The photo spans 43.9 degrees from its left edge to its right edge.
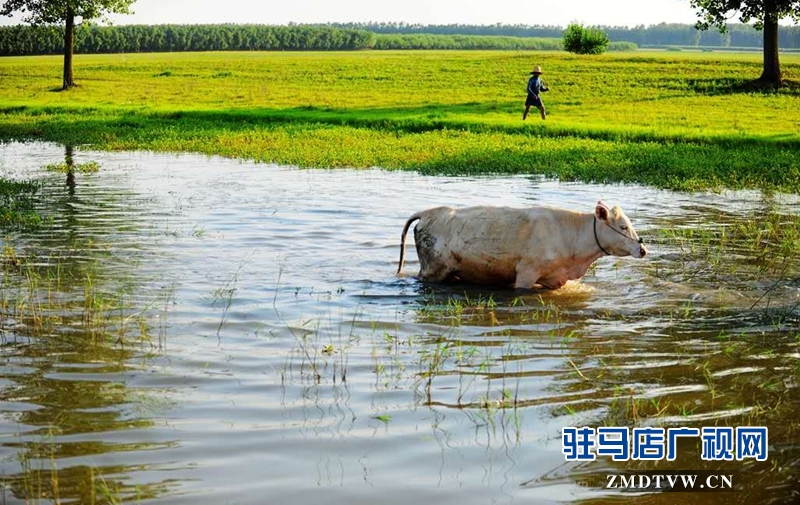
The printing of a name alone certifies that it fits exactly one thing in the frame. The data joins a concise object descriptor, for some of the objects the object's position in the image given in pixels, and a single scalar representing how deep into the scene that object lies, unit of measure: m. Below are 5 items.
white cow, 11.74
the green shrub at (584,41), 93.39
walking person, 36.28
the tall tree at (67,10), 58.38
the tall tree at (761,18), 46.90
